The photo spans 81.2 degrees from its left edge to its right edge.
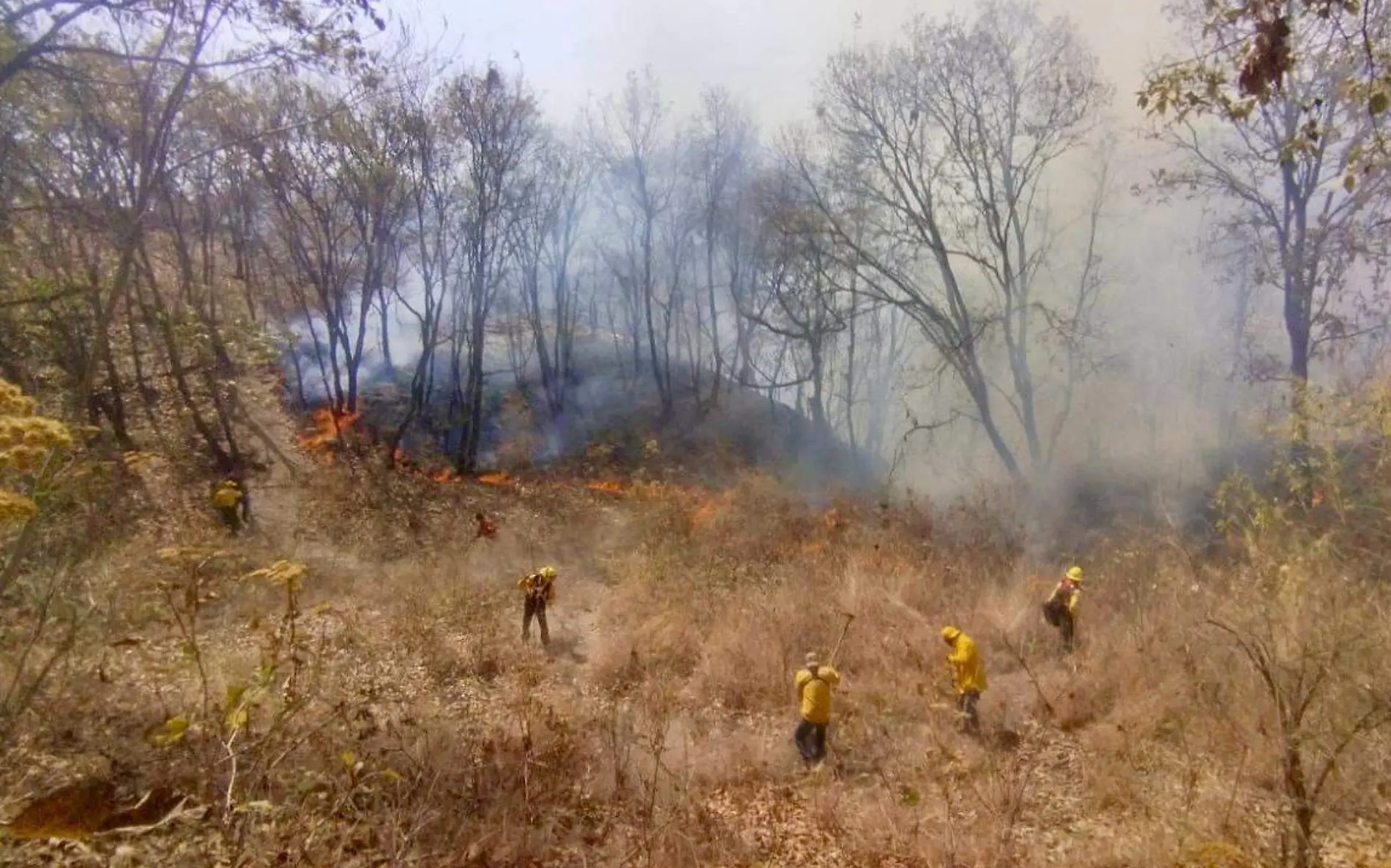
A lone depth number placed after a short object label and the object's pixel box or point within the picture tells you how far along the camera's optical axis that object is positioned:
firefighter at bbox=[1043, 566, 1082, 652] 8.03
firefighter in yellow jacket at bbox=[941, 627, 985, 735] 6.68
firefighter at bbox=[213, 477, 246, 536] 11.76
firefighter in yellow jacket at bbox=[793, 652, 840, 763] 6.18
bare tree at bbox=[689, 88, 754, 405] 24.03
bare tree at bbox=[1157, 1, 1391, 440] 12.94
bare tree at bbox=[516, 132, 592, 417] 21.92
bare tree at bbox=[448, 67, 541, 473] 16.11
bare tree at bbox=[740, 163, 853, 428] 16.20
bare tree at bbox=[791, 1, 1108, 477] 14.65
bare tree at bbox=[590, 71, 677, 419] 23.64
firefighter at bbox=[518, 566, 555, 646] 8.80
